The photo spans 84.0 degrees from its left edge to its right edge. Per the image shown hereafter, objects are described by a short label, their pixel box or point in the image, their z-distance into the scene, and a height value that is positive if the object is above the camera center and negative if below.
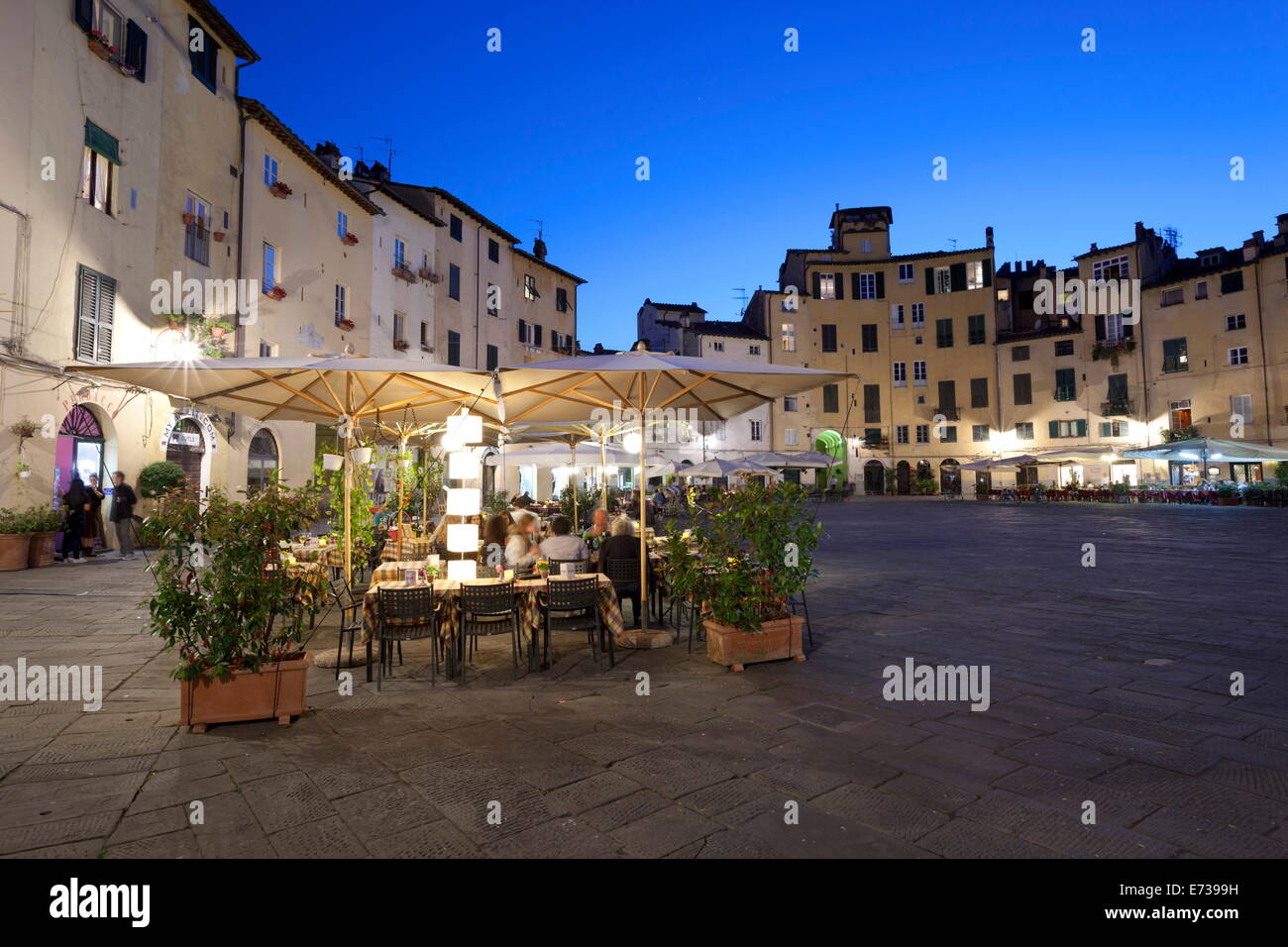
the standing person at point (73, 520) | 12.01 -0.20
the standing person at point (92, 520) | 12.53 -0.22
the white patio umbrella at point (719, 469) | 25.66 +1.12
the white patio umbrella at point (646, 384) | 6.27 +1.12
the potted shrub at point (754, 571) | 5.76 -0.60
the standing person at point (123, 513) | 12.94 -0.11
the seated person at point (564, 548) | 7.12 -0.47
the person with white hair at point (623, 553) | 7.34 -0.54
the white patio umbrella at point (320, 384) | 6.46 +1.20
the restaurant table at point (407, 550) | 8.62 -0.57
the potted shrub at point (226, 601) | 4.23 -0.58
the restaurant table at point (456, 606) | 5.82 -0.88
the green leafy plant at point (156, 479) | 13.97 +0.54
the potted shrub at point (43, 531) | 11.33 -0.37
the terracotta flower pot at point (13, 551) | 10.90 -0.65
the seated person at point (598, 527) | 8.86 -0.34
